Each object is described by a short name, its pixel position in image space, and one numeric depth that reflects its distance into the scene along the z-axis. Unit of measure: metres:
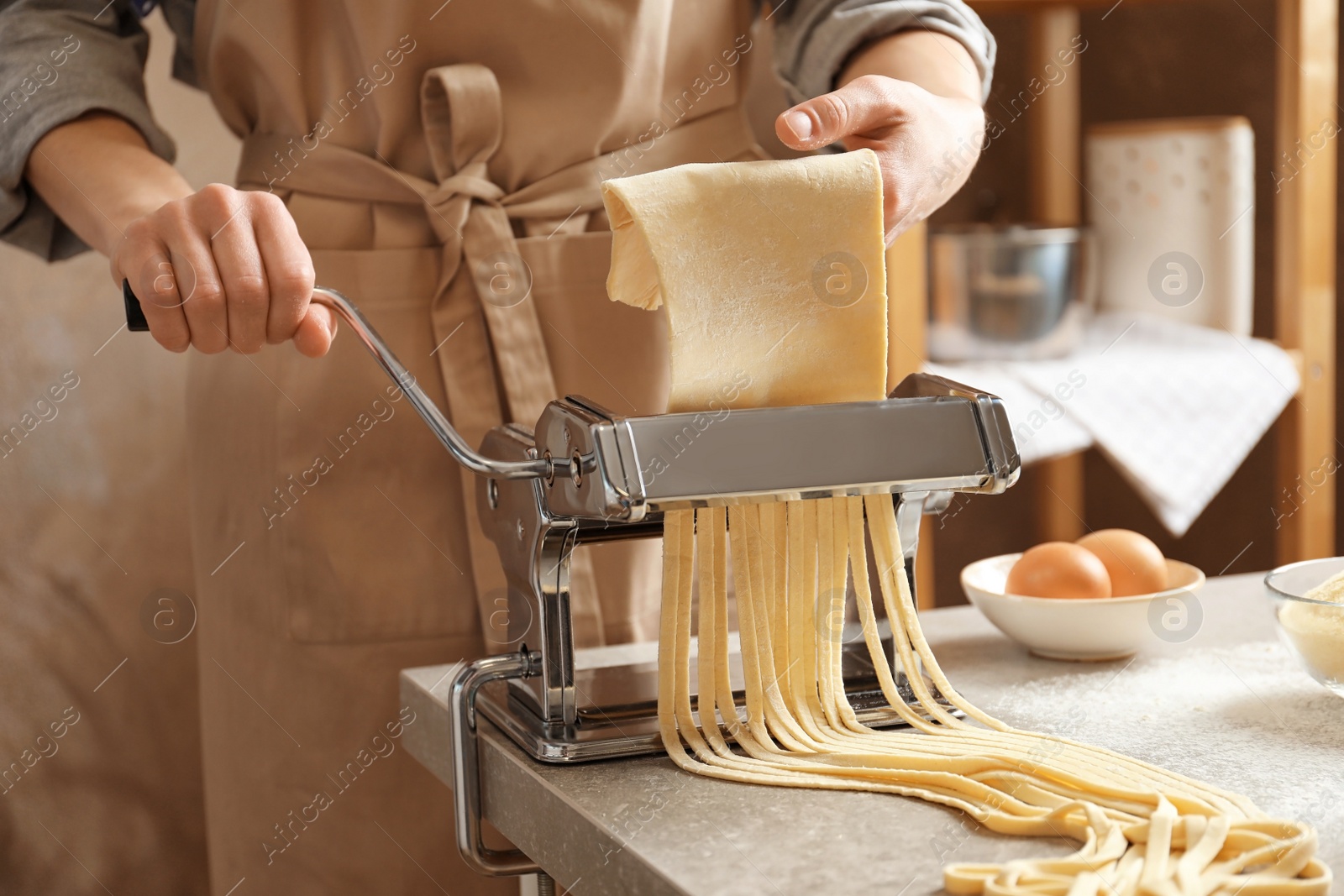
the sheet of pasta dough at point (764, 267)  1.30
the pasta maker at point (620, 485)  1.28
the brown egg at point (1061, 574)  1.48
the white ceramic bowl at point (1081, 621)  1.46
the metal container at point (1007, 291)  2.13
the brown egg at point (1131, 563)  1.50
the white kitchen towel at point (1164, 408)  2.09
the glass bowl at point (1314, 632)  1.35
